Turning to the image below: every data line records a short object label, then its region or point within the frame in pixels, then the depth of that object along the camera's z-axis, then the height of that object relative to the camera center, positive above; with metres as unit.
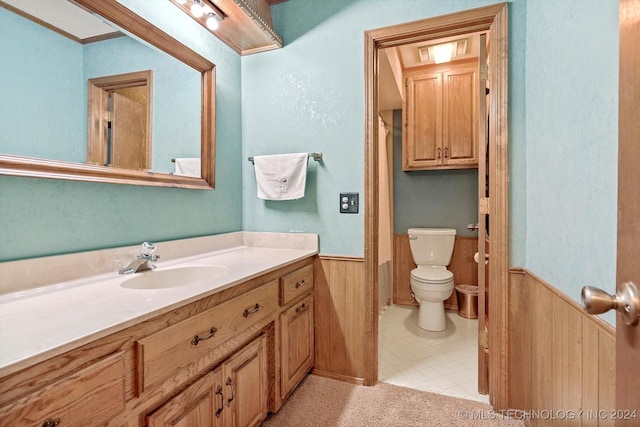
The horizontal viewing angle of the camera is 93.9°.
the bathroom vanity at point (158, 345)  0.62 -0.37
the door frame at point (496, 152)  1.51 +0.30
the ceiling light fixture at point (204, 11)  1.54 +1.08
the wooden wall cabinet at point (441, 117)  2.73 +0.89
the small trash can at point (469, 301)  2.77 -0.84
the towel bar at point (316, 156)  1.84 +0.34
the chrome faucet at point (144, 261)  1.26 -0.22
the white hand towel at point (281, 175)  1.85 +0.22
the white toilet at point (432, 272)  2.48 -0.55
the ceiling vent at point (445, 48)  2.48 +1.41
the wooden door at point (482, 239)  1.64 -0.16
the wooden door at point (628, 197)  0.45 +0.02
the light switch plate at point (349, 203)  1.79 +0.05
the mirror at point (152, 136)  1.00 +0.34
